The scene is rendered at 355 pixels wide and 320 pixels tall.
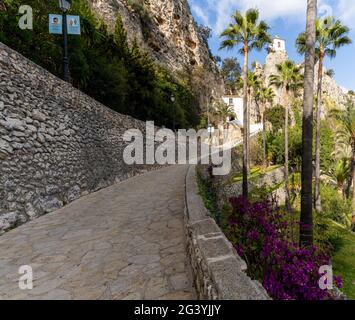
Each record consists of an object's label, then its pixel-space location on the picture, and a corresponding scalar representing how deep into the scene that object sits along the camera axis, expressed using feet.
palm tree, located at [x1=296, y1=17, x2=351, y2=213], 53.21
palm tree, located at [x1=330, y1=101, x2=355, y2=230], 61.68
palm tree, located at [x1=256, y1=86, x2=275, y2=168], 108.23
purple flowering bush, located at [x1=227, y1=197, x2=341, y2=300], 10.03
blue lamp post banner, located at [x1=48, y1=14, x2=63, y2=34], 29.81
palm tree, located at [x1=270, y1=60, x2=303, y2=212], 72.90
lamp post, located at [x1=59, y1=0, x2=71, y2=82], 30.17
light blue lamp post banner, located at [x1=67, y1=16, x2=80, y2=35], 31.78
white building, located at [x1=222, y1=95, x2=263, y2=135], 207.42
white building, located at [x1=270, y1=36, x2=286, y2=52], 282.97
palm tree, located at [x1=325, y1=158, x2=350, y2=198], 93.44
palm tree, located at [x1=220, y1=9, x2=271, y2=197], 48.32
